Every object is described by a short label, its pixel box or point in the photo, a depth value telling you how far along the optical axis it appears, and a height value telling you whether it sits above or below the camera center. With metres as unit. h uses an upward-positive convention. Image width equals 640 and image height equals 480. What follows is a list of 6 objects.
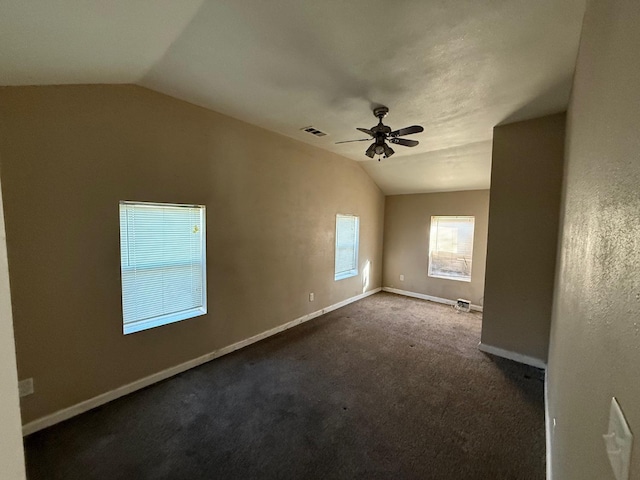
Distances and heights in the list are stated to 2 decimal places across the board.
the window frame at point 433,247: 5.13 -0.47
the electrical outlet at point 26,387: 1.95 -1.22
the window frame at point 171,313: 2.42 -0.93
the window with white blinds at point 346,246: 5.07 -0.43
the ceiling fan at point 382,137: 2.79 +0.92
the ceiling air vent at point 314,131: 3.45 +1.21
